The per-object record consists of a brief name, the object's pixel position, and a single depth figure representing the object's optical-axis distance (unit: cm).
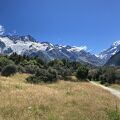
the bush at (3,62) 2968
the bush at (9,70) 2132
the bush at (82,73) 3210
